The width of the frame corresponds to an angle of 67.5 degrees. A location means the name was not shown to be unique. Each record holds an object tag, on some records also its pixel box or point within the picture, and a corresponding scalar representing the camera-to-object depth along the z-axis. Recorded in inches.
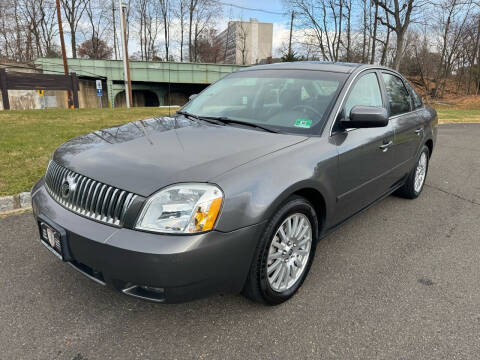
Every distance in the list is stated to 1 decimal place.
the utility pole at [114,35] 1699.3
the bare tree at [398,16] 1008.2
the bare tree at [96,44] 1749.9
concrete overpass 1234.0
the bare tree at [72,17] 1632.6
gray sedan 73.9
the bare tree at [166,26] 1822.1
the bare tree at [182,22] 1844.2
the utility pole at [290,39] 1674.5
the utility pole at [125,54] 800.3
